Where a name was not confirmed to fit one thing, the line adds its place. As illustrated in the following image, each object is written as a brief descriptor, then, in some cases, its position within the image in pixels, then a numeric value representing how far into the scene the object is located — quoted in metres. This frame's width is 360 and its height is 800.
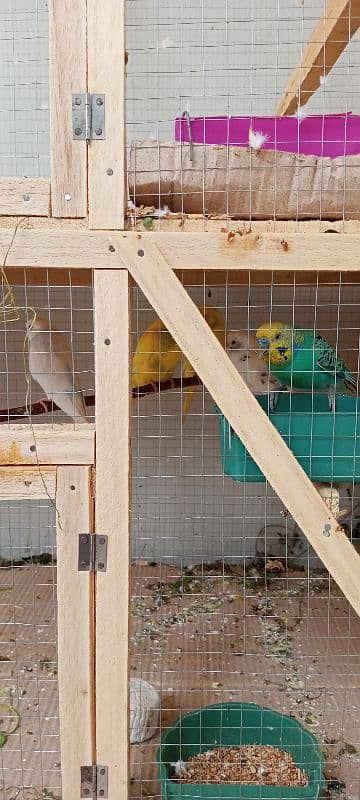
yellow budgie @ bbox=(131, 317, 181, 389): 1.89
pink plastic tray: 1.22
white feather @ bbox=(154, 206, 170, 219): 1.17
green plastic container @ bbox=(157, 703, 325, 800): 1.40
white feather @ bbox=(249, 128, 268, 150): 1.18
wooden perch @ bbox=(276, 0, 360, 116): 1.35
